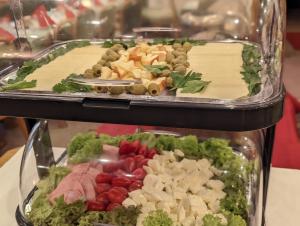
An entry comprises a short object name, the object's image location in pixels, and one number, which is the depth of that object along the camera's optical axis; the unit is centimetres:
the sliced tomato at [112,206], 94
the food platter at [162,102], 72
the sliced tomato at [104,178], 100
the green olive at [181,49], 101
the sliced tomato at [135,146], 111
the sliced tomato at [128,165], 103
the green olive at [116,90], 79
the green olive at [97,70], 90
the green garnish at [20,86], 86
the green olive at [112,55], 99
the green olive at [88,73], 89
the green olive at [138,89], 79
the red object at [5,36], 126
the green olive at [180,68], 88
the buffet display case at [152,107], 76
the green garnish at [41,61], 96
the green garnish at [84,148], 111
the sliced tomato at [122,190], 97
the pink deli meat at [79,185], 98
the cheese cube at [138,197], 94
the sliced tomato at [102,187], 99
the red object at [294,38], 330
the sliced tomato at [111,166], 103
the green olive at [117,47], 106
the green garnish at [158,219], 87
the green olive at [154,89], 78
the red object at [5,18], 127
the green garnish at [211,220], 86
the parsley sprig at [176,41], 111
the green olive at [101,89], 80
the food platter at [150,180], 92
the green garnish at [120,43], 112
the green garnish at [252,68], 78
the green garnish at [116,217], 90
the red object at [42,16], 126
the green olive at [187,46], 104
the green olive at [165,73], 86
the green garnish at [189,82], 78
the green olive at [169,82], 83
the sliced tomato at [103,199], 96
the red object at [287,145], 142
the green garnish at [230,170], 93
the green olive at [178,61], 92
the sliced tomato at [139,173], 101
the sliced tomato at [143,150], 111
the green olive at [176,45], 105
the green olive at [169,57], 95
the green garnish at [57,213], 94
